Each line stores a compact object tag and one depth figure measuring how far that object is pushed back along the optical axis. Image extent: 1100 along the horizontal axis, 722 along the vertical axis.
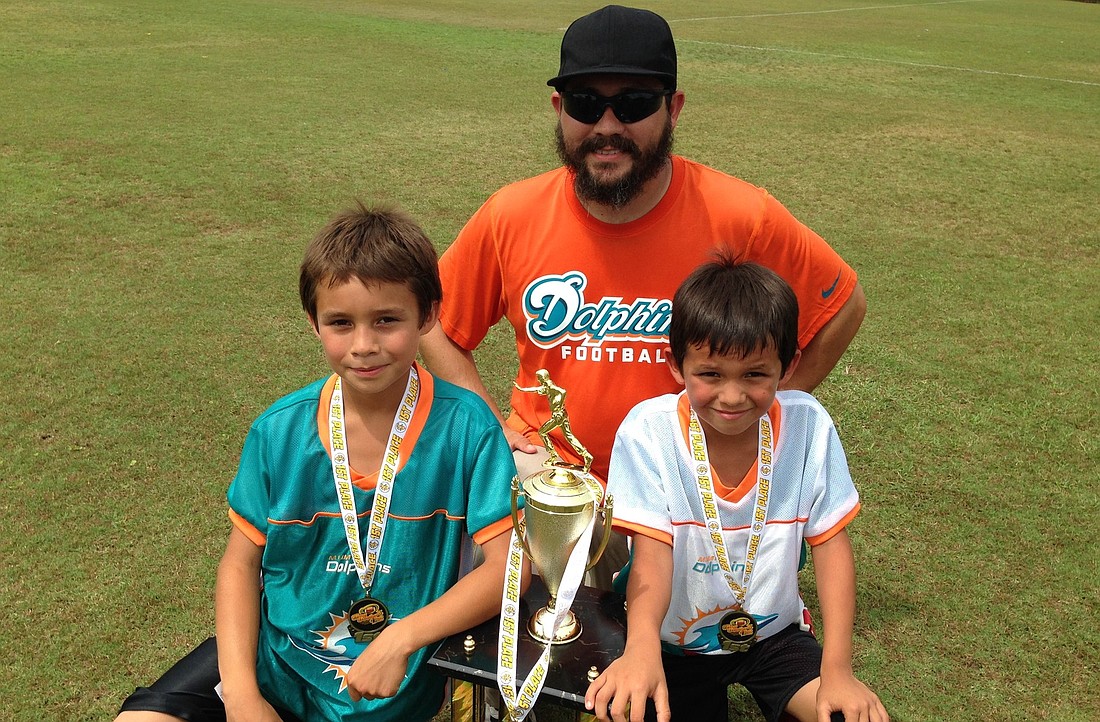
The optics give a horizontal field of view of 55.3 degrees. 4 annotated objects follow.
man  2.94
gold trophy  2.21
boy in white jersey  2.38
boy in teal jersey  2.34
